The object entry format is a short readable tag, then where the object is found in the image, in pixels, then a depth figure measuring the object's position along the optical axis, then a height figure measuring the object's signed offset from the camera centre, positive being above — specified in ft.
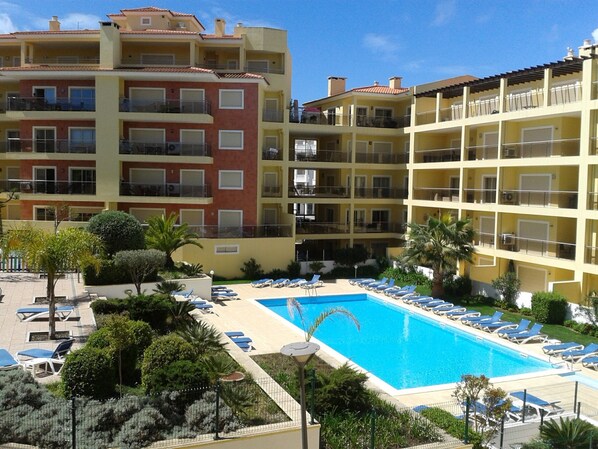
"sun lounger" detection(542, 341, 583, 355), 68.90 -18.31
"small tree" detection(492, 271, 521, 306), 92.58 -14.77
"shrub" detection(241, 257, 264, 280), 115.75 -15.52
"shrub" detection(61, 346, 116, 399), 40.55 -13.23
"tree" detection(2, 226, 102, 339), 57.67 -6.25
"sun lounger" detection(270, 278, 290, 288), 108.64 -17.07
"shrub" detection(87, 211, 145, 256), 86.17 -5.88
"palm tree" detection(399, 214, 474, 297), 96.07 -8.44
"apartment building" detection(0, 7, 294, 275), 115.34 +12.61
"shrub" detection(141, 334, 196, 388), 43.11 -12.47
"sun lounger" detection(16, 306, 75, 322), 65.51 -14.34
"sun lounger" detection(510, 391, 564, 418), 48.00 -18.22
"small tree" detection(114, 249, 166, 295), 78.18 -9.63
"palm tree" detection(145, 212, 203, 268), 97.60 -7.58
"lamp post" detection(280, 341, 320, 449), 30.40 -8.54
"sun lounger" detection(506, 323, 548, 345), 74.95 -18.47
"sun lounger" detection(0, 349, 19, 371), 46.11 -14.20
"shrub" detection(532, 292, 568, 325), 82.12 -16.06
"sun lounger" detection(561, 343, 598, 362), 67.41 -18.62
